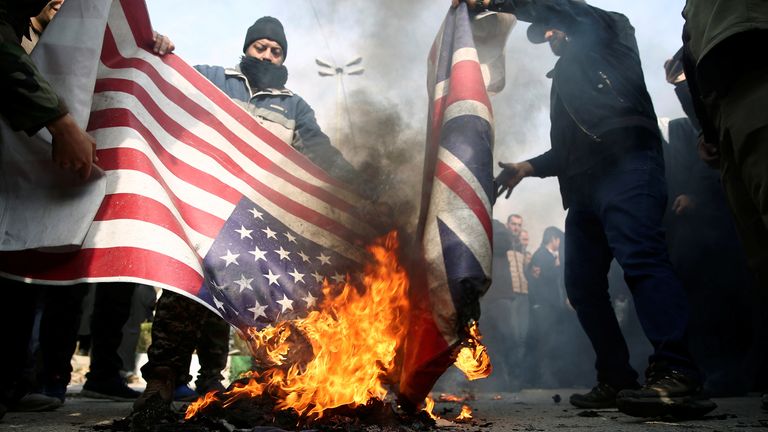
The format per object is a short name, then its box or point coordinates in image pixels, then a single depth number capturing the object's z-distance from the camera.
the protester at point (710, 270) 4.76
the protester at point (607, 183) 2.90
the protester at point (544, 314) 7.26
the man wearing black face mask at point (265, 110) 3.76
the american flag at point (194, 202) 2.47
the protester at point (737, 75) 1.81
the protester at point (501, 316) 6.96
